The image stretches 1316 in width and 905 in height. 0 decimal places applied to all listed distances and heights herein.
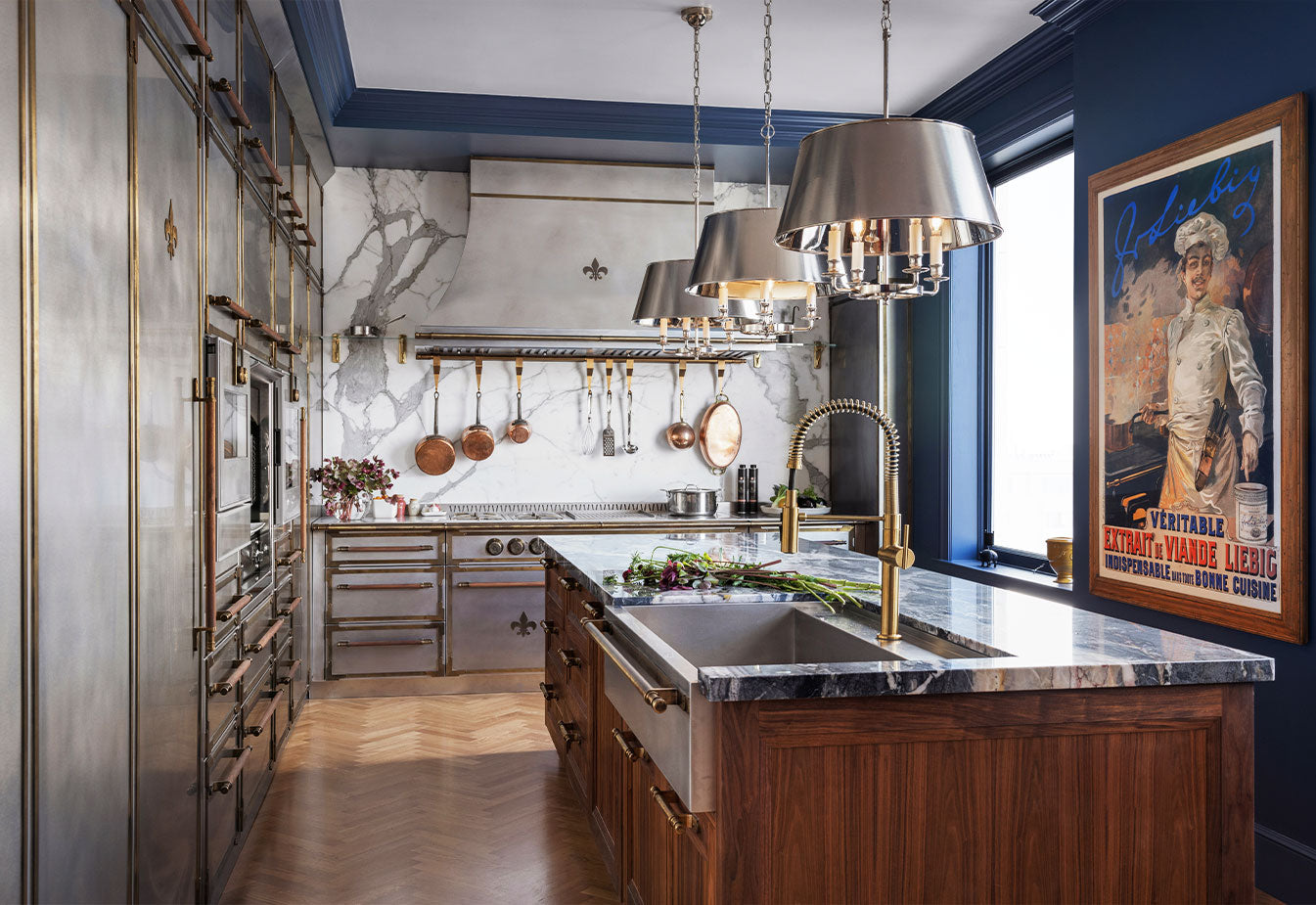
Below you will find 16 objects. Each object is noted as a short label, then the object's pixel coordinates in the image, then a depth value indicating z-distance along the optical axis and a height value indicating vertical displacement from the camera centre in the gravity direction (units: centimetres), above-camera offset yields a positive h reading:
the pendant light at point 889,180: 161 +44
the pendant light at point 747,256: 237 +46
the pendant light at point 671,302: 299 +44
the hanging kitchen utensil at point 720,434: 575 +8
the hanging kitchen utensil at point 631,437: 571 +6
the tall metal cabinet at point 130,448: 137 +1
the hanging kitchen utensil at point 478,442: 546 +4
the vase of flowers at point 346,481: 504 -16
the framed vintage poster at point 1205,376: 268 +21
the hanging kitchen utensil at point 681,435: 572 +7
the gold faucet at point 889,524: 194 -15
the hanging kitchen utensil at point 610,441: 567 +4
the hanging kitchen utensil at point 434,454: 542 -2
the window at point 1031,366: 418 +35
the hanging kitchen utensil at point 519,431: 551 +10
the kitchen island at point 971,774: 155 -52
